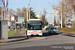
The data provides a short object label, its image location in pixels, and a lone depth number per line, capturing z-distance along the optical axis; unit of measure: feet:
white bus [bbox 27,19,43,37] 66.69
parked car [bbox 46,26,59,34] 89.58
